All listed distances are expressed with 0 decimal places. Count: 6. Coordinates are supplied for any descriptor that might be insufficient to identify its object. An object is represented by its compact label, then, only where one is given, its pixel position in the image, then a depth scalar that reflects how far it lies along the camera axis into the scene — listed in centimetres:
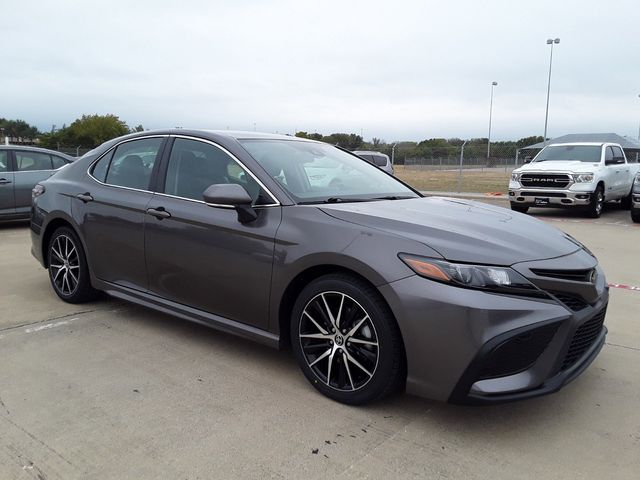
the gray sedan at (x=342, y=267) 269
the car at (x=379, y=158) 1461
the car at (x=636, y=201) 1162
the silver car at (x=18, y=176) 955
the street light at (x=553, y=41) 4088
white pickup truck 1245
